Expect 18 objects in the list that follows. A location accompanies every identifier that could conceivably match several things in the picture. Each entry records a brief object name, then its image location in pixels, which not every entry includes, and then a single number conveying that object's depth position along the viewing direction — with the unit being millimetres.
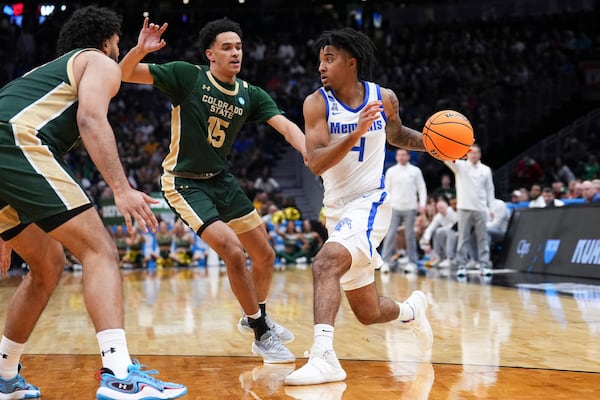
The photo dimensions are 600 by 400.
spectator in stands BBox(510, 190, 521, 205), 14832
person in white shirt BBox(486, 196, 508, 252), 13875
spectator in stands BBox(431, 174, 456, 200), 16036
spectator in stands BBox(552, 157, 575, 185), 17484
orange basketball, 5113
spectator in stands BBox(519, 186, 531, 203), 14802
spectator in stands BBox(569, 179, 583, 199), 13195
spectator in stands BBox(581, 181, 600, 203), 11797
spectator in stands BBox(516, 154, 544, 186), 18406
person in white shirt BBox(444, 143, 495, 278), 12703
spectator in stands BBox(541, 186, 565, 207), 12813
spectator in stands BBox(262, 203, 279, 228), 17469
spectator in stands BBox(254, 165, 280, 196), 20516
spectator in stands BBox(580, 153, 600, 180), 16547
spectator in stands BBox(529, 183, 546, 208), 13879
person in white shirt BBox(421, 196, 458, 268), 14320
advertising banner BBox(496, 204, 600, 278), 10938
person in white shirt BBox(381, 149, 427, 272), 13617
